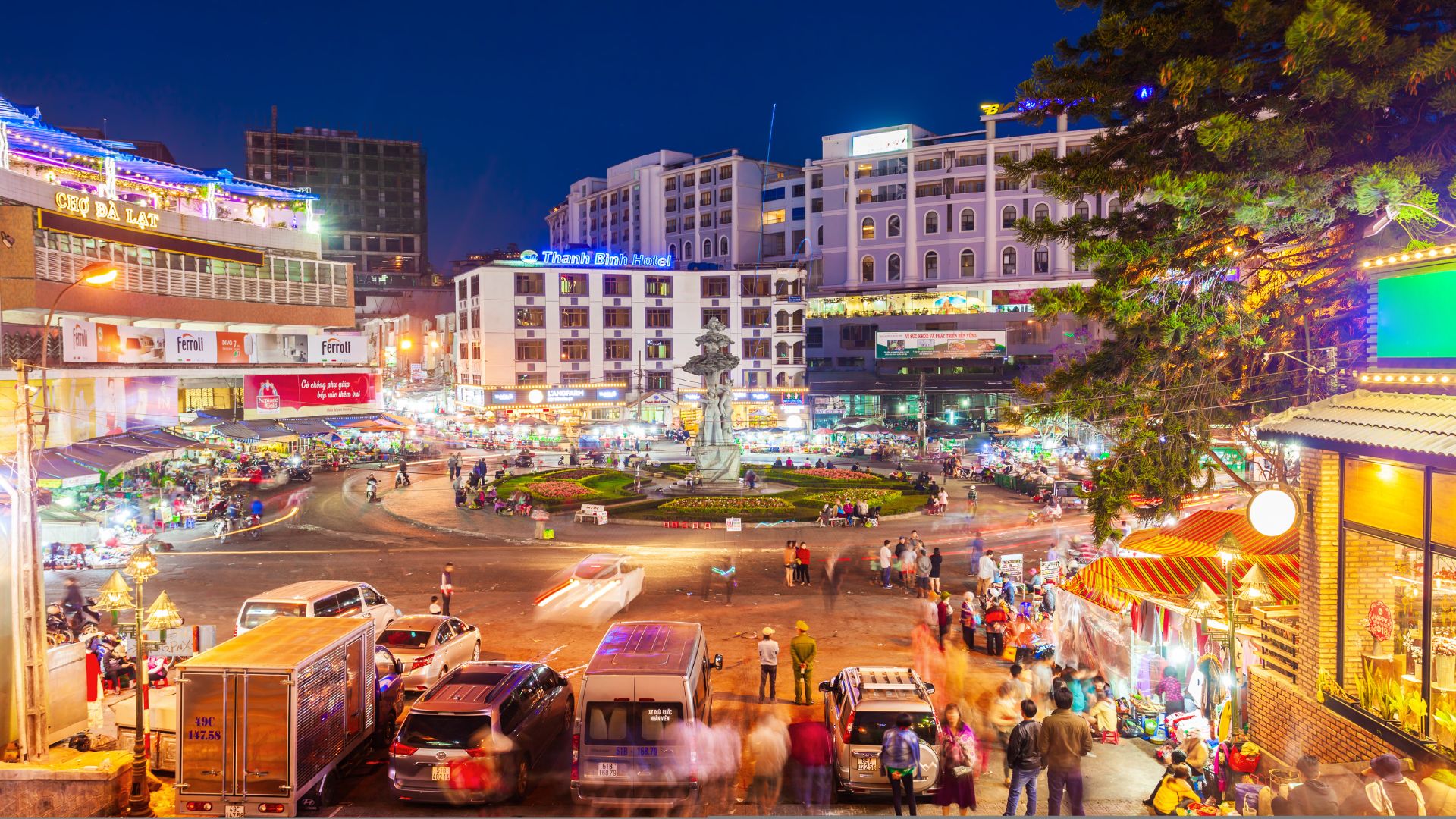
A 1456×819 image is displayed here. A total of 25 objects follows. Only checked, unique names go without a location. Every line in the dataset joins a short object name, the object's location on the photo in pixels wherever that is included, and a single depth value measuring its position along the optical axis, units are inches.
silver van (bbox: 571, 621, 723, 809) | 438.3
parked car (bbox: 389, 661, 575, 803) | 441.1
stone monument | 1668.3
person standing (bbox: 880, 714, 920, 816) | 421.4
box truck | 407.2
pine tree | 485.7
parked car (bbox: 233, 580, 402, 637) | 642.8
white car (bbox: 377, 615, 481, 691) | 625.3
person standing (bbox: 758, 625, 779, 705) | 609.3
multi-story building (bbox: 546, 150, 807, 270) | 3764.8
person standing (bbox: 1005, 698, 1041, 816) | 416.8
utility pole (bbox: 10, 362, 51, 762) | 476.7
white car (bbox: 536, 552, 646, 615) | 862.5
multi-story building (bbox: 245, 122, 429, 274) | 4847.4
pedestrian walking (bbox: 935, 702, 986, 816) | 435.8
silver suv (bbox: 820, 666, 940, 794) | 443.8
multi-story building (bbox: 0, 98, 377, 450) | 1446.9
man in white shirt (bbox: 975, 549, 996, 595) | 874.1
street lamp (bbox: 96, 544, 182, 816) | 469.7
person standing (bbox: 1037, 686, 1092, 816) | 408.2
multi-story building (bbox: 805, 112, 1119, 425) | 3043.8
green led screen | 401.7
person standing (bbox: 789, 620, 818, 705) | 599.8
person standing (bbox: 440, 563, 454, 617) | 832.3
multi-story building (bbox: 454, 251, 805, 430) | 2800.2
